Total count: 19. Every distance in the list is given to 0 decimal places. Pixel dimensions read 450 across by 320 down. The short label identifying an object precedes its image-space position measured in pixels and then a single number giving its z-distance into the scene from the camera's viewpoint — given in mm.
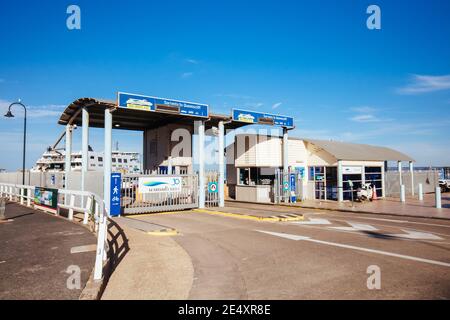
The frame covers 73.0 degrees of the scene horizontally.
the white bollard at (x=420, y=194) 21839
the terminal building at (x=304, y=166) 22391
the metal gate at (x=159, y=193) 15438
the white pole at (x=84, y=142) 15864
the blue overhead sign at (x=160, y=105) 14661
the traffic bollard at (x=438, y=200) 17088
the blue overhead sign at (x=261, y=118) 19141
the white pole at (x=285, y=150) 22395
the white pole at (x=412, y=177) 27348
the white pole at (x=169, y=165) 21734
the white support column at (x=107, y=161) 14164
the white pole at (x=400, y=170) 26188
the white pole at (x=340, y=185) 21422
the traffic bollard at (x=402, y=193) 20891
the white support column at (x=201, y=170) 17641
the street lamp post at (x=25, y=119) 23205
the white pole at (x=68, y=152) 17562
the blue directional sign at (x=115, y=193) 14281
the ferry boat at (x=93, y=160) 53844
